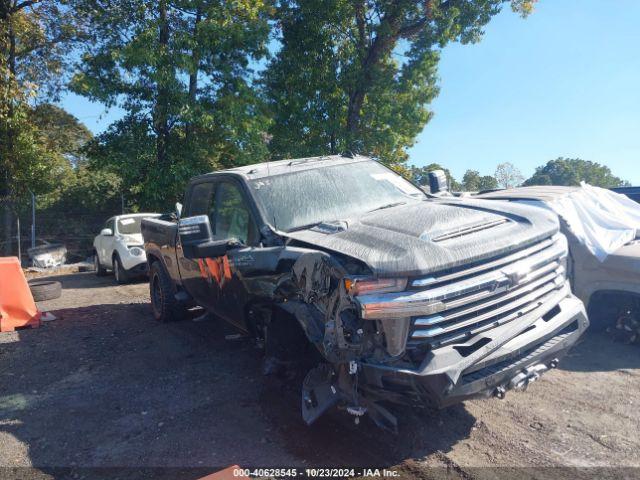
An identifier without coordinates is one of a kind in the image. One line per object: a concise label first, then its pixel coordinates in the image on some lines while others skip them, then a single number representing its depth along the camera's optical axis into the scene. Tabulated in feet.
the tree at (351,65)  58.18
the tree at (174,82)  47.91
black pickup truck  10.16
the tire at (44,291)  31.63
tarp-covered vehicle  16.90
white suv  37.29
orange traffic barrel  24.31
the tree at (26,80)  49.39
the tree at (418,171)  77.13
